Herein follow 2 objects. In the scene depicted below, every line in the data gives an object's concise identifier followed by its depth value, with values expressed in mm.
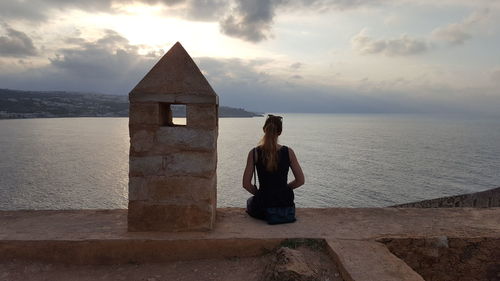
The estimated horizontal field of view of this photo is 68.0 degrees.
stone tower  4684
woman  5043
